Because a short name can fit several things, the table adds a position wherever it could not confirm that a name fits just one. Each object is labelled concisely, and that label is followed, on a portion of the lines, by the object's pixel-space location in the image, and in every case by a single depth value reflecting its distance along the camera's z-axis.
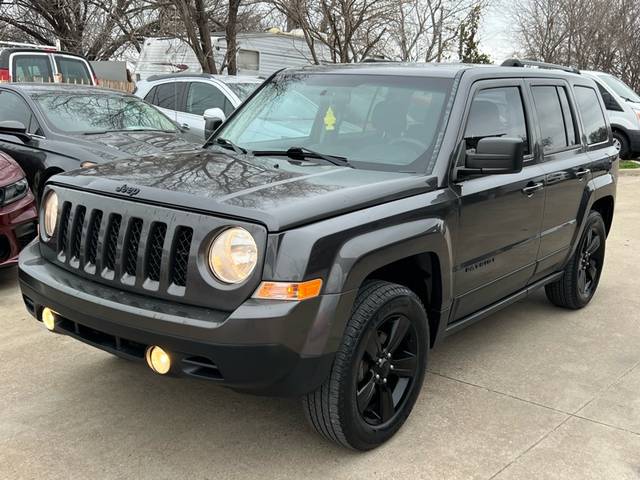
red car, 5.23
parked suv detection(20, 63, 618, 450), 2.61
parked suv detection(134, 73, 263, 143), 9.43
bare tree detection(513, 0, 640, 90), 24.39
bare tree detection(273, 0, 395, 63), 12.86
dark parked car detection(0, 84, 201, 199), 6.37
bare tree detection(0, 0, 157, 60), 15.51
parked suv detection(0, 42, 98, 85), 12.07
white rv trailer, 17.03
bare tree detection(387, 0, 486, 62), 16.80
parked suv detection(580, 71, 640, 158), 13.87
